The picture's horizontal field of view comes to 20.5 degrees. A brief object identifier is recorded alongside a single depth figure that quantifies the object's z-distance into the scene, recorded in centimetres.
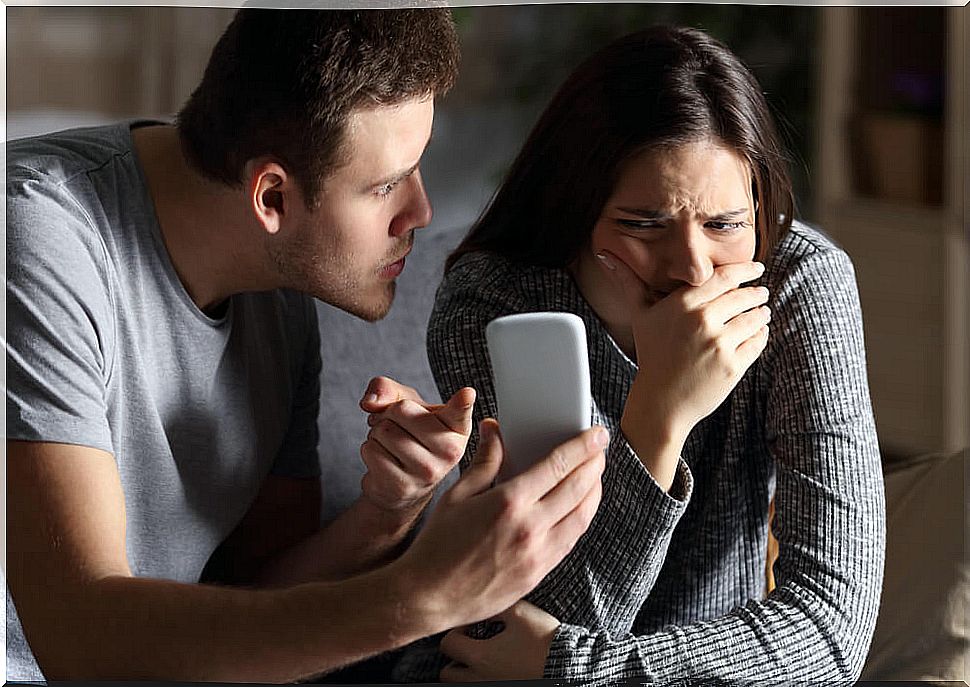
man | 194
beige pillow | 205
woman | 199
